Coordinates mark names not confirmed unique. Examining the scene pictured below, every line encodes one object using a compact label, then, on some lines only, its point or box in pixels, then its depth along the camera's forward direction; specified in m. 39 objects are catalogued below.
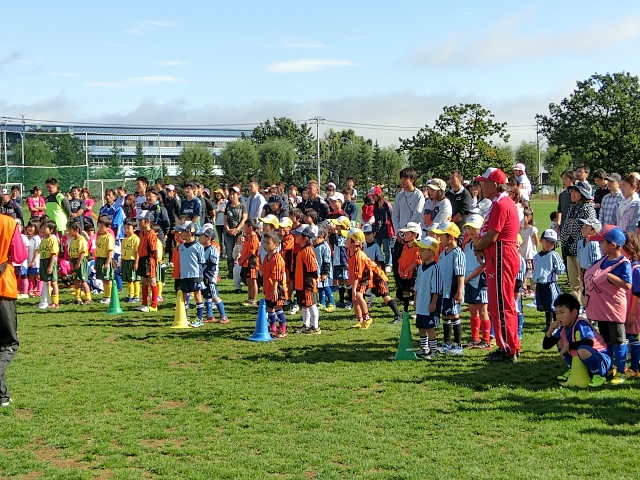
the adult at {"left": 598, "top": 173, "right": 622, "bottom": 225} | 11.73
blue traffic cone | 11.02
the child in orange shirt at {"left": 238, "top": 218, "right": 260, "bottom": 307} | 13.88
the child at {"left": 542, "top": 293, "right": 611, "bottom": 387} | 7.86
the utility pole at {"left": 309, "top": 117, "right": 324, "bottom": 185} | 81.65
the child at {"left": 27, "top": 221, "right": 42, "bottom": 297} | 15.66
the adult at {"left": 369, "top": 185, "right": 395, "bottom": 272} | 16.25
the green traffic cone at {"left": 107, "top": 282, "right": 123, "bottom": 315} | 13.83
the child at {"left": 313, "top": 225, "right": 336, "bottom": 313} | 12.30
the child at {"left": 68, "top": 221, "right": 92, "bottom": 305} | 14.59
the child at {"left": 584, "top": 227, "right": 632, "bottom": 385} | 8.02
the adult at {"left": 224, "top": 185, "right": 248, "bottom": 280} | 16.62
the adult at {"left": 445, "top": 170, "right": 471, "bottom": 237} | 11.70
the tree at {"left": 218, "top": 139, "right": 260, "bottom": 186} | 82.56
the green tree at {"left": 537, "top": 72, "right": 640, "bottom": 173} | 54.62
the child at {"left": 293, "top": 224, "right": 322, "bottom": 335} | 11.08
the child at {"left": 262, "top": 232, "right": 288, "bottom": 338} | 11.23
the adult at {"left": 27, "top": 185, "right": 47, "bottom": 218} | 20.12
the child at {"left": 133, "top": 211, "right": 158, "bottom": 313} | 13.69
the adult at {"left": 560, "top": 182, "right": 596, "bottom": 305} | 11.27
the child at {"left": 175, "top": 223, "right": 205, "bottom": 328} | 12.16
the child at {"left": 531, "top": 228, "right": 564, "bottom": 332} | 10.90
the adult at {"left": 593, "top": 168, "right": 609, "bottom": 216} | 12.47
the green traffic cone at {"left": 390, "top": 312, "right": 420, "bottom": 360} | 9.45
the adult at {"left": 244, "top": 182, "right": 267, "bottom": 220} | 16.67
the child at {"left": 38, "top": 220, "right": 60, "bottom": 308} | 14.48
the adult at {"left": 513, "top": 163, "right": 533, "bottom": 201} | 14.29
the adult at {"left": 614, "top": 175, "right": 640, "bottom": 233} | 11.15
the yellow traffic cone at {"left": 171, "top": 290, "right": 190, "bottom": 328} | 12.38
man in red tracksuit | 8.67
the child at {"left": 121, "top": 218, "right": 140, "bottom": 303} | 14.05
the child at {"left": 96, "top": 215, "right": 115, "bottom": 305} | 14.59
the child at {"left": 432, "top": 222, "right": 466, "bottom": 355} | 9.48
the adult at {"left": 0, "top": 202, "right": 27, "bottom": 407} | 7.61
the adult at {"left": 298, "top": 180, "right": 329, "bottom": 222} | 15.81
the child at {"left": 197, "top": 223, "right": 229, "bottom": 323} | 12.33
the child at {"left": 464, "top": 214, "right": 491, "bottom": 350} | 9.92
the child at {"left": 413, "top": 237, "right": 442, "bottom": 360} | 9.32
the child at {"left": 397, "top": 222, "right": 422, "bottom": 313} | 11.23
